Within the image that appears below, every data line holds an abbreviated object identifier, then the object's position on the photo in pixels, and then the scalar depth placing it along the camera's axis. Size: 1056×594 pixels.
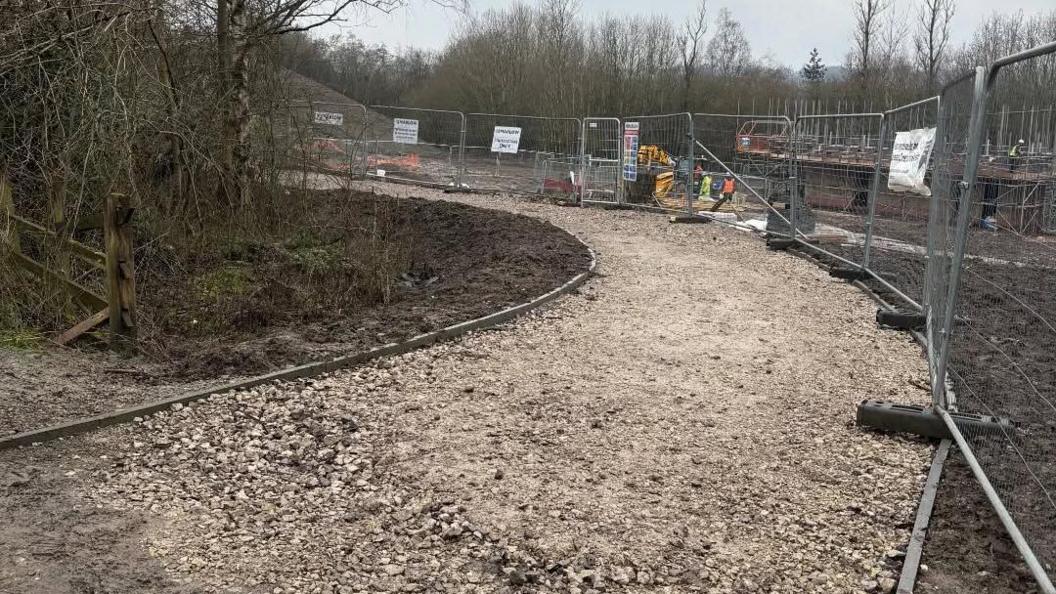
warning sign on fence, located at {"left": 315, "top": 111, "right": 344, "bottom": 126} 13.84
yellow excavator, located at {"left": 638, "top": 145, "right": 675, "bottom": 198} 19.94
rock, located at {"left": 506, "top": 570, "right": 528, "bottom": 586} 3.95
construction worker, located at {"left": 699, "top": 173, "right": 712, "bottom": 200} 19.89
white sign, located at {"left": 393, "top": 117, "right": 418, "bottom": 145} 25.14
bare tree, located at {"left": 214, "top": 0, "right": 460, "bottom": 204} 11.59
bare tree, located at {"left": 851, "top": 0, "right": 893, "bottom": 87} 41.87
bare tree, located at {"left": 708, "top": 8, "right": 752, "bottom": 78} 44.56
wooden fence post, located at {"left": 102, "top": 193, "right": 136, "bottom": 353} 6.78
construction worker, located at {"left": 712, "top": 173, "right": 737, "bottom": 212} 18.73
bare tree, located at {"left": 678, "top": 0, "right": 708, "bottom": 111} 38.84
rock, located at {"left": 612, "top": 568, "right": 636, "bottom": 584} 3.99
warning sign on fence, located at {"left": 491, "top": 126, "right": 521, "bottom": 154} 24.36
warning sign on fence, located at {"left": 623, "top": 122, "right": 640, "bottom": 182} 20.28
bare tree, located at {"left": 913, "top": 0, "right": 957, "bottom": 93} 39.50
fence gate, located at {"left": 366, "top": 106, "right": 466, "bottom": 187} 25.02
